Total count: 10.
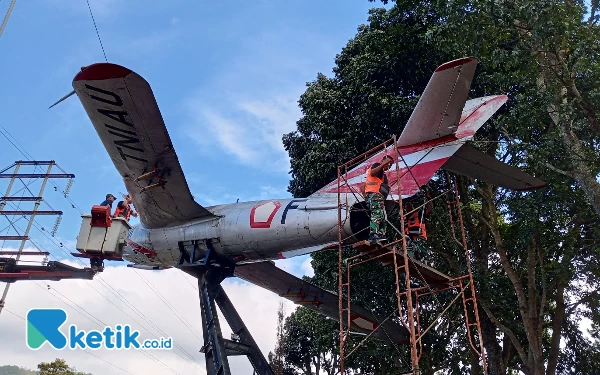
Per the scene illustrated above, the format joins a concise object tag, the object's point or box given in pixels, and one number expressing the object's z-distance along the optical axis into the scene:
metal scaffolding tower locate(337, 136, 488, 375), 7.25
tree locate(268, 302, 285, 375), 33.59
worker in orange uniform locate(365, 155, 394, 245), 8.62
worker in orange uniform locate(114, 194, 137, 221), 13.81
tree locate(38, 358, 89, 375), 34.78
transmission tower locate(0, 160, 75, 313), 22.17
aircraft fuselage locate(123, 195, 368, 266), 9.90
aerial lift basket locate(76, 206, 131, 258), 12.88
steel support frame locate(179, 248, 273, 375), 10.09
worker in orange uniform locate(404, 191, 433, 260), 10.12
